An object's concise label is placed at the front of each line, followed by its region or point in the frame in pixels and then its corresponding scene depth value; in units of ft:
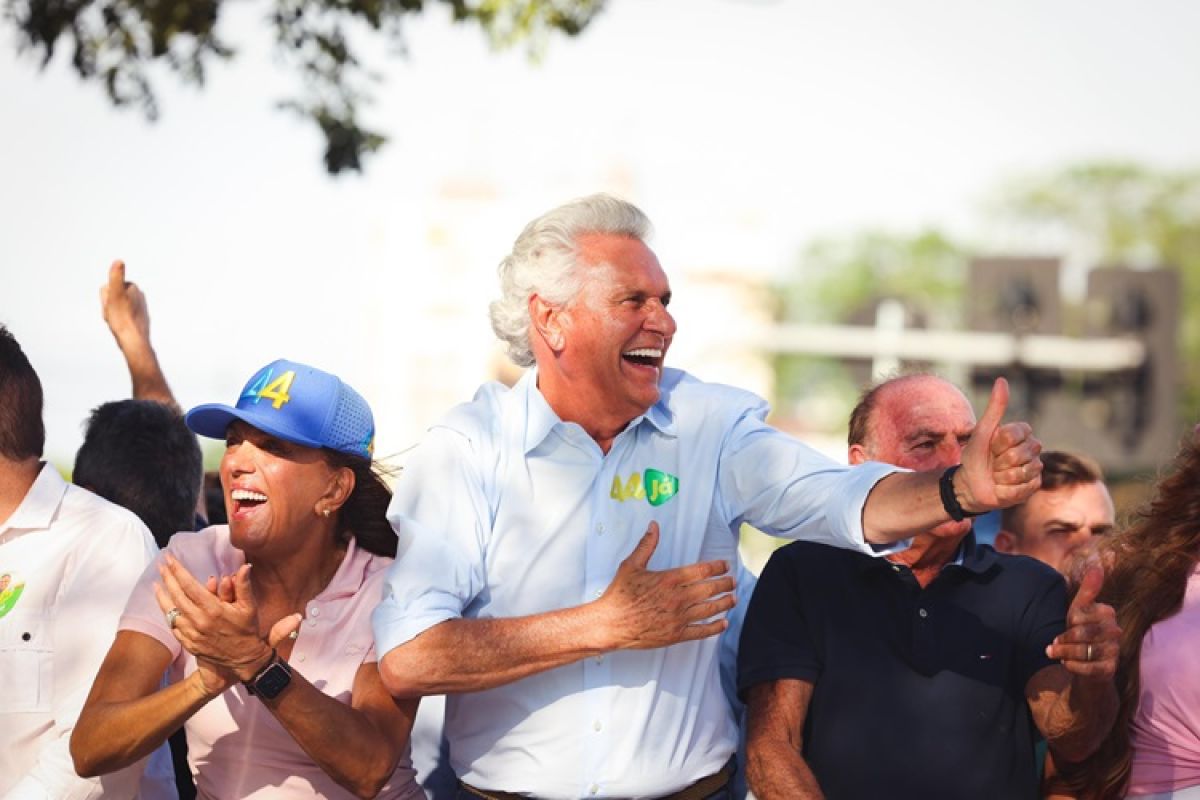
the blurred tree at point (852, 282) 218.59
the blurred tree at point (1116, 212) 204.23
